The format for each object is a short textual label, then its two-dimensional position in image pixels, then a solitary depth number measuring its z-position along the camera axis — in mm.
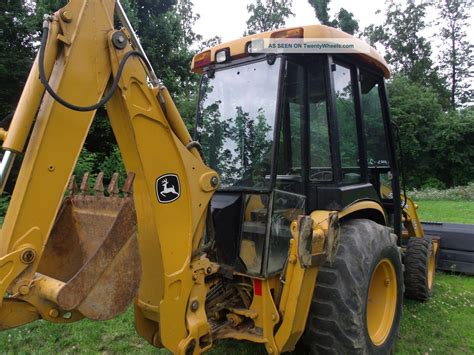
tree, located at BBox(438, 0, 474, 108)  31906
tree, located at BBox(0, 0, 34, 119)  9820
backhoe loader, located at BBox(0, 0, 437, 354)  1903
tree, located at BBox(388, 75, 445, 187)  24078
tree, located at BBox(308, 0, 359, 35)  22234
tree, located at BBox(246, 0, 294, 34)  31297
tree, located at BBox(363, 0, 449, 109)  31766
